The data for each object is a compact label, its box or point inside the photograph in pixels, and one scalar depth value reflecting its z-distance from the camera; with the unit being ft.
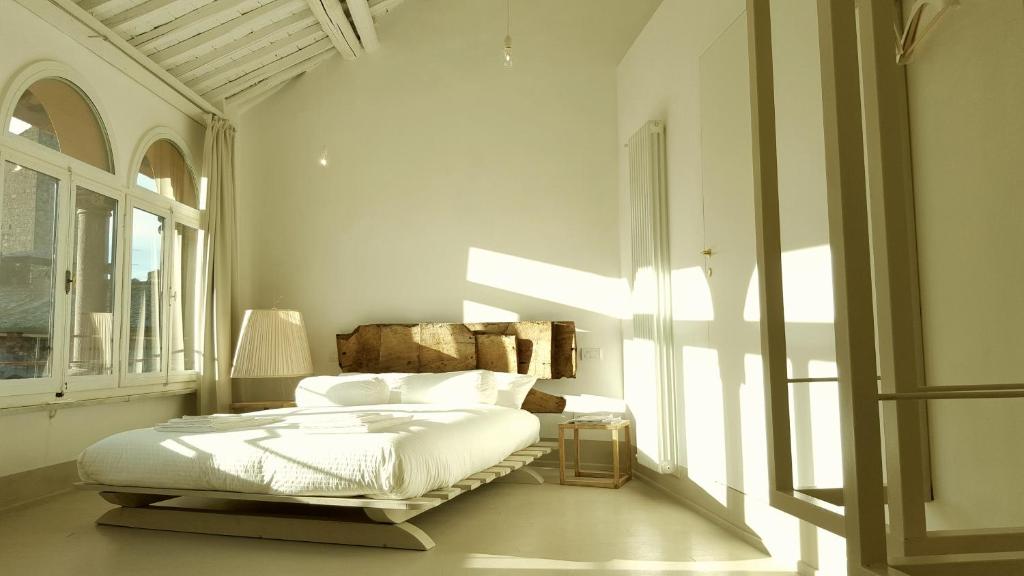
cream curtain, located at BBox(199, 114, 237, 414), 20.01
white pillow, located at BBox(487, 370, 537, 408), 18.33
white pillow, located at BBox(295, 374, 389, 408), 17.49
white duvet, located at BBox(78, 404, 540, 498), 10.77
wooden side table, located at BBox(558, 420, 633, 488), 16.96
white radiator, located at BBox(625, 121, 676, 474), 15.46
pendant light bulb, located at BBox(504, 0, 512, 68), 21.38
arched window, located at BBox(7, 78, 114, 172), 14.60
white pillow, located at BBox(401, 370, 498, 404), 17.63
